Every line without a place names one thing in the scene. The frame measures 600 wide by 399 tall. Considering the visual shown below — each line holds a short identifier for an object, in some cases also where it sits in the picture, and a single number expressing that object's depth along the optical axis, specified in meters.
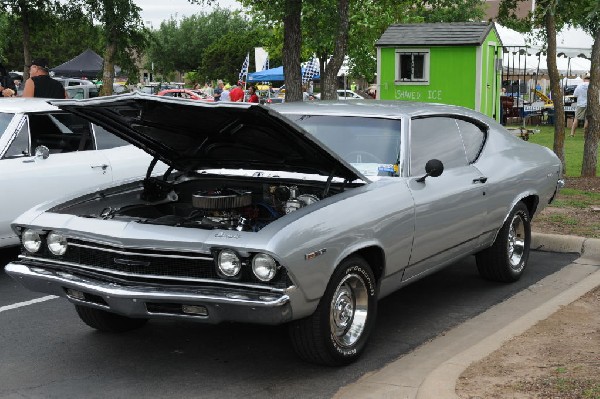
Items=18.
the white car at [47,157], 7.86
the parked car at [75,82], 34.34
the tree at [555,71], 12.41
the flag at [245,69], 39.47
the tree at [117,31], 18.14
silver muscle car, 4.82
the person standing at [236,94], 27.33
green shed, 17.22
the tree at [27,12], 20.06
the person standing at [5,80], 16.58
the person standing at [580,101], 23.38
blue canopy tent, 43.19
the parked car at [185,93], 31.88
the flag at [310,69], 36.19
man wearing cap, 11.68
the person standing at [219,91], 30.64
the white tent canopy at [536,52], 20.80
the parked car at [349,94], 41.55
